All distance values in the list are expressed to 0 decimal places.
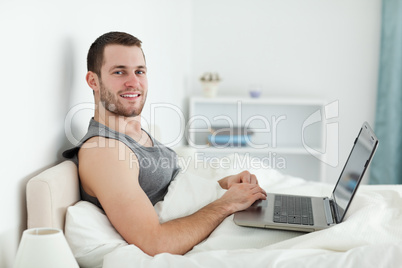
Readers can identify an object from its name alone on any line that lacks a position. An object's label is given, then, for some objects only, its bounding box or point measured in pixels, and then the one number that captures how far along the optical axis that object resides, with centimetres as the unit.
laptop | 142
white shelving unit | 385
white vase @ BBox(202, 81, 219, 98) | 368
